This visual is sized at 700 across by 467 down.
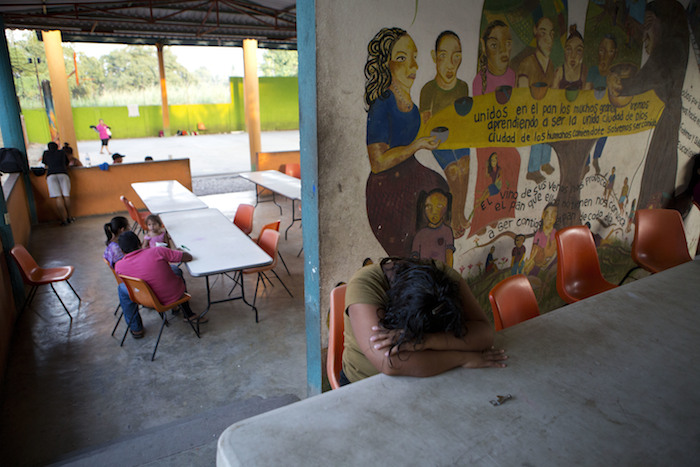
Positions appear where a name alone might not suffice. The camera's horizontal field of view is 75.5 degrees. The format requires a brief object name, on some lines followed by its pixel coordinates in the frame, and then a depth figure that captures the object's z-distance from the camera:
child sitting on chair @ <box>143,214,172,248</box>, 4.73
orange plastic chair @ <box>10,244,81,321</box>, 4.41
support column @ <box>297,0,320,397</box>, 2.64
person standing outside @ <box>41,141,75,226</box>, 7.81
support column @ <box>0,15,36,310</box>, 7.26
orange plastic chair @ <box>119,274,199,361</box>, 3.89
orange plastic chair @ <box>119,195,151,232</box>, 6.14
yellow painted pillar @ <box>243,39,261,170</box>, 11.36
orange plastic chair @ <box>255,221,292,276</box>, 5.10
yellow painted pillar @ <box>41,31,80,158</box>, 9.49
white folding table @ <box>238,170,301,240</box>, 7.19
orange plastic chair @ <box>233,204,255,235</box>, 5.83
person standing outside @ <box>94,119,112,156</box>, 17.31
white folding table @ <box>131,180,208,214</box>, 6.14
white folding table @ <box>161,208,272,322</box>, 4.17
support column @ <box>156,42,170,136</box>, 16.04
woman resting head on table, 1.83
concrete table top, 1.45
